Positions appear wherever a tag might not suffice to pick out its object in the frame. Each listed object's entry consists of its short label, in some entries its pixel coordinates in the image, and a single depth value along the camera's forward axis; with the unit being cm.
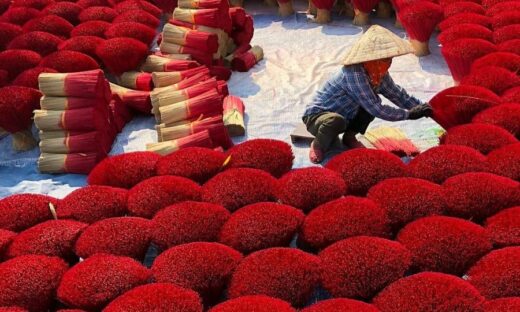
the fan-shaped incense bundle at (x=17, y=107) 246
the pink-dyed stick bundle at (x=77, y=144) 238
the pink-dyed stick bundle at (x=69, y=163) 236
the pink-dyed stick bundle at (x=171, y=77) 274
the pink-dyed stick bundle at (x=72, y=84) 238
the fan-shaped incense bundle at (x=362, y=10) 370
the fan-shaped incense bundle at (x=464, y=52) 247
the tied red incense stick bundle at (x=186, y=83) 260
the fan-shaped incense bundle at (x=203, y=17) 302
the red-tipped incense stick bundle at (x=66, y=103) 240
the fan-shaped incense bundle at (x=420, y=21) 310
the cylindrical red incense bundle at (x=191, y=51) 295
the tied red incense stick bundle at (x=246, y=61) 322
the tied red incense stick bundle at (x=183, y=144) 235
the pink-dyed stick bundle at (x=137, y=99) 273
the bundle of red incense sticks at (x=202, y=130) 241
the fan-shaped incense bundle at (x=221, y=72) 302
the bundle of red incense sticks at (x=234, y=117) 261
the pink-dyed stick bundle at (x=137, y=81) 282
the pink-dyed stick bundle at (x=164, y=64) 284
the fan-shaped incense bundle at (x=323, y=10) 381
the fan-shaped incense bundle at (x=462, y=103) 203
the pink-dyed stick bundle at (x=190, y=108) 247
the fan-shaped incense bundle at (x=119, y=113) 266
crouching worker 214
